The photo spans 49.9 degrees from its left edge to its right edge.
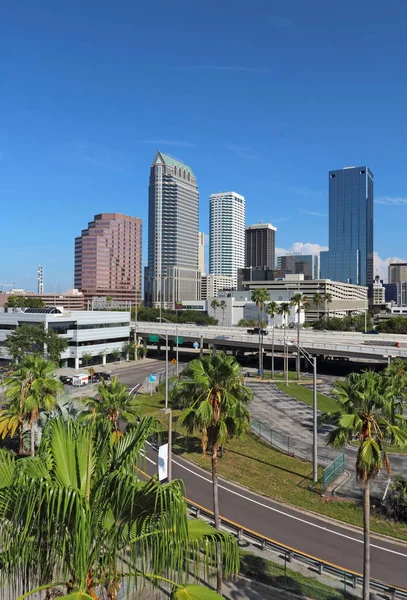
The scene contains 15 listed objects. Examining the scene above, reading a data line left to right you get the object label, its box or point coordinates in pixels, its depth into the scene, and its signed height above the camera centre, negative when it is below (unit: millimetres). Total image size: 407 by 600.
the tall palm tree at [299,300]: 95000 -135
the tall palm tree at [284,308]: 101175 -1936
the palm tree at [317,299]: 160375 +377
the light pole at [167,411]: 22500 -6051
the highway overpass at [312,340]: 78300 -9013
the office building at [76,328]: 82375 -5926
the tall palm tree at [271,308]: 102688 -2002
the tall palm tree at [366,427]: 15625 -4687
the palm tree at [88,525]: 6176 -3396
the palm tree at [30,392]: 25712 -5642
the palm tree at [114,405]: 23047 -5716
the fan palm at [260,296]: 91500 +760
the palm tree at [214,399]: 18375 -4299
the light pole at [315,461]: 30545 -11234
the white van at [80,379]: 67438 -12576
